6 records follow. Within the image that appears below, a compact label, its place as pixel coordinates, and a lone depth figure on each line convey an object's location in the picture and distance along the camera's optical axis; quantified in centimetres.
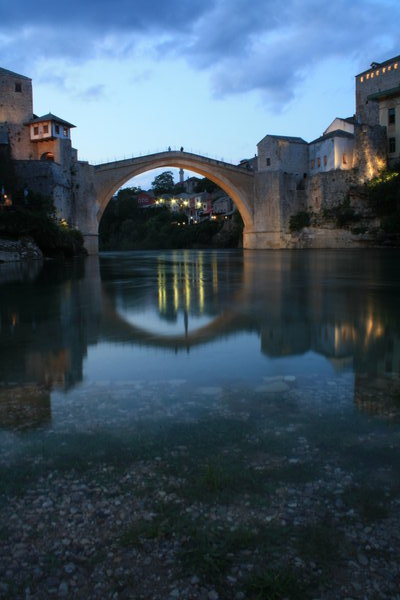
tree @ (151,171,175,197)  9456
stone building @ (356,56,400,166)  3978
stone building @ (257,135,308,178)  4291
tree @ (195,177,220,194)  8226
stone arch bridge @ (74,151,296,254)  3766
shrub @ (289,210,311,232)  4172
